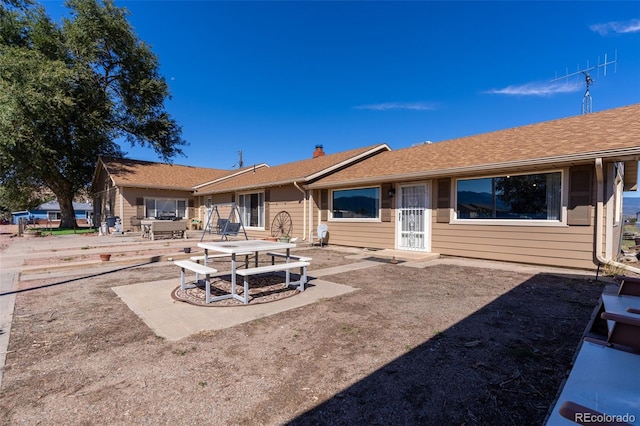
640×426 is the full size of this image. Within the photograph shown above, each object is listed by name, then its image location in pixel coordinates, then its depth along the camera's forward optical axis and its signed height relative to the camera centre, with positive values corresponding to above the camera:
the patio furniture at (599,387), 1.28 -0.91
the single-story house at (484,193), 6.19 +0.41
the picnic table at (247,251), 4.39 -0.68
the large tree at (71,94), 16.97 +7.16
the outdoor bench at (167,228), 13.38 -0.97
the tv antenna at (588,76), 9.56 +4.49
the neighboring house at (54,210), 47.53 -0.63
